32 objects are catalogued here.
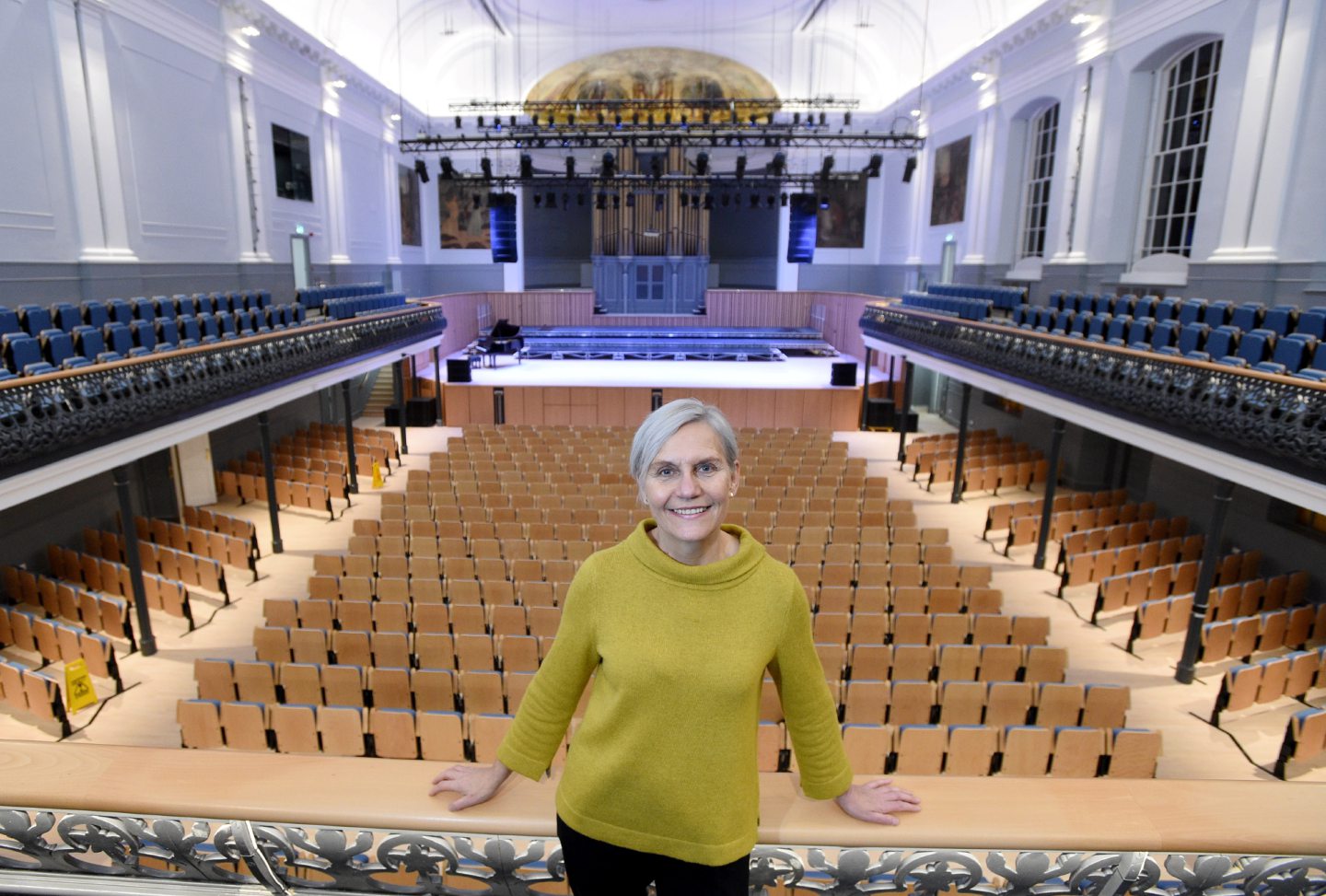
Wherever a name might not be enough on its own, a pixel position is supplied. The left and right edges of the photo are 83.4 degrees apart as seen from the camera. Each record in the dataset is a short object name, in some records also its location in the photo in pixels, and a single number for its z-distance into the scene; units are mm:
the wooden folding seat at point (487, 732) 5355
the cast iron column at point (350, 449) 13577
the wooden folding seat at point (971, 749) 5477
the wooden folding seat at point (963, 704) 6125
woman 1297
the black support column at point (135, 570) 7824
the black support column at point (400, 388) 16172
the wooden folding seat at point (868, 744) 5418
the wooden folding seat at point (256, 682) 6270
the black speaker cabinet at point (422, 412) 18797
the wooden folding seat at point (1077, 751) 5402
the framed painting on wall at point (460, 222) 25812
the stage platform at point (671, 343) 23344
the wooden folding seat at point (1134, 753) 5402
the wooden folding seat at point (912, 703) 6168
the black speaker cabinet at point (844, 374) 18094
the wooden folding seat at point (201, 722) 5609
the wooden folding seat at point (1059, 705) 6082
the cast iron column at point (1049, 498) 10141
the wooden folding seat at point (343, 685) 6195
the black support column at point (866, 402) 18344
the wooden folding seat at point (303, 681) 6230
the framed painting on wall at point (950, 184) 19609
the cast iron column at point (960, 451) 13258
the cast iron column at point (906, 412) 15784
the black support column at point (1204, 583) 7570
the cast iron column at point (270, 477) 10727
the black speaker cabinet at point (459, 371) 18375
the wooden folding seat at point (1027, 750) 5426
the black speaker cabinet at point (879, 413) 19250
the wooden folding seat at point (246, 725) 5566
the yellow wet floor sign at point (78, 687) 6410
